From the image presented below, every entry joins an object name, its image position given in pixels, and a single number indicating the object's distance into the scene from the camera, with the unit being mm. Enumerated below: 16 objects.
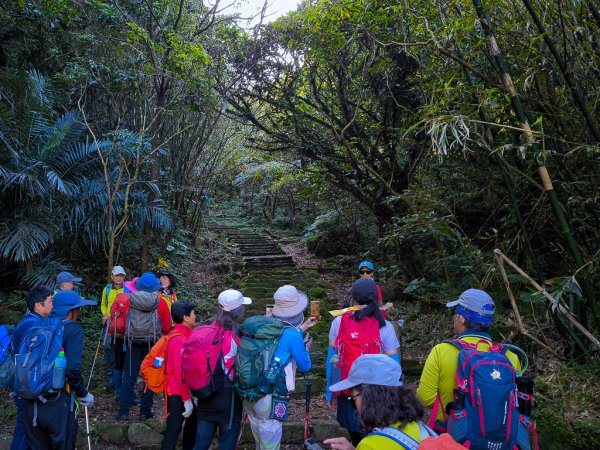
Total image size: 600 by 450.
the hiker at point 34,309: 3508
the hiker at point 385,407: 1896
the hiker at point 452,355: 2773
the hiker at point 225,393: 3525
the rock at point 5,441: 4809
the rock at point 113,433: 5016
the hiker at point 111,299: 6047
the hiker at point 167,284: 6477
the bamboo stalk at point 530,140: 3887
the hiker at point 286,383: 3463
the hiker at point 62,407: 3459
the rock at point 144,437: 4992
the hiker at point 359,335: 3740
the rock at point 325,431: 5086
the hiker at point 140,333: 5383
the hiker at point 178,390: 3906
